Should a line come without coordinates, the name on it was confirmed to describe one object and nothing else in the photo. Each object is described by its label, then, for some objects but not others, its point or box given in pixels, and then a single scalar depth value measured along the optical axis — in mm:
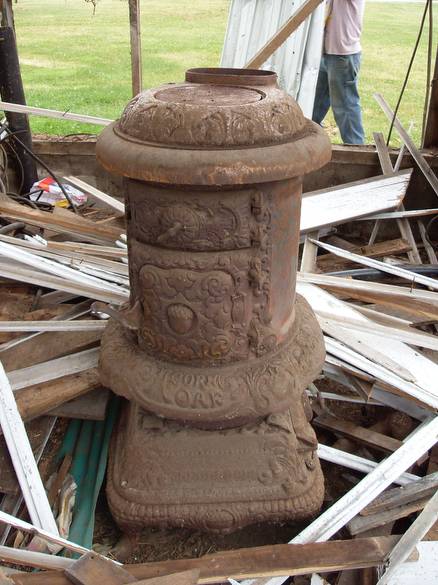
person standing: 4781
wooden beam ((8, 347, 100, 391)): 2322
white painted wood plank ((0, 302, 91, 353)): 2566
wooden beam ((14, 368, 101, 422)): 2240
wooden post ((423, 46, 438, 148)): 4168
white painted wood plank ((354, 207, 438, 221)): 3898
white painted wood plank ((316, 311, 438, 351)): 2594
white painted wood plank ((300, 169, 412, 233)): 3896
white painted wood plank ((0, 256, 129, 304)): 2705
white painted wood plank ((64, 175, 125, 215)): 3893
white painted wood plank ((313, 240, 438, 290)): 3104
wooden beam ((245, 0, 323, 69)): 2789
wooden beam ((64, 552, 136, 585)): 1638
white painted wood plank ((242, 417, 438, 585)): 1896
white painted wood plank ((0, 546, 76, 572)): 1685
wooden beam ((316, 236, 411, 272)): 3799
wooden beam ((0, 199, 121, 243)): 3455
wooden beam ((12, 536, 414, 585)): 1730
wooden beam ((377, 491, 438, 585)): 1751
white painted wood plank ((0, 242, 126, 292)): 2695
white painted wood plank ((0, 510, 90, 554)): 1748
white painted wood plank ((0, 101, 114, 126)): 3621
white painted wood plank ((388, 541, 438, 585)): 1770
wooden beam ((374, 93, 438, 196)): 3973
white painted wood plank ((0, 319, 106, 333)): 2480
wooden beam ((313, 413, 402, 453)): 2328
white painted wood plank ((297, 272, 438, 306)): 2891
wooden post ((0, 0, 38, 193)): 3920
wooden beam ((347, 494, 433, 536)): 2002
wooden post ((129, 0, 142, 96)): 3889
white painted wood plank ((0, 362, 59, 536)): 1886
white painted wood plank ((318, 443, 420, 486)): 2184
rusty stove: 1657
